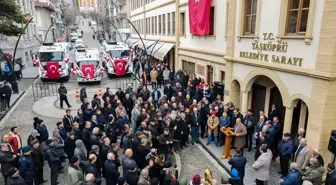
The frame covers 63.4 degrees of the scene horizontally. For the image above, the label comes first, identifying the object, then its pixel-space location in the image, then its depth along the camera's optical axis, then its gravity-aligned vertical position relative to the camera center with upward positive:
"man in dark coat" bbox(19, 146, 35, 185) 7.41 -3.59
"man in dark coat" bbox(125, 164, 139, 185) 6.76 -3.53
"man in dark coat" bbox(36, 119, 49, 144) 9.66 -3.42
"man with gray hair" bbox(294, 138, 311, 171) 7.67 -3.49
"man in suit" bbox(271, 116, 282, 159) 9.25 -3.64
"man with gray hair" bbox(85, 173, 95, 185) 6.02 -3.18
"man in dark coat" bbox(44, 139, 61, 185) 7.82 -3.57
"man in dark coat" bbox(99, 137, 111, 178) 7.86 -3.29
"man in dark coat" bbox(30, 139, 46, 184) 7.70 -3.49
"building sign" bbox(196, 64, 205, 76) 18.49 -2.64
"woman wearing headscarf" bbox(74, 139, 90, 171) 7.37 -3.29
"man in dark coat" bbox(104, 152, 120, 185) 7.01 -3.52
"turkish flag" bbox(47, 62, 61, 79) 23.92 -3.25
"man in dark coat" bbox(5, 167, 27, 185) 6.26 -3.31
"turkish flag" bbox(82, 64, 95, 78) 23.52 -3.21
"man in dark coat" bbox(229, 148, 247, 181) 7.41 -3.48
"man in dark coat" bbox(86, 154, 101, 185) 6.72 -3.31
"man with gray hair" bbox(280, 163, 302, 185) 6.49 -3.43
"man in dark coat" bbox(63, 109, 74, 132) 10.85 -3.50
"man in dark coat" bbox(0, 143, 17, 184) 7.37 -3.34
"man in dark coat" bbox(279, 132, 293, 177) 8.24 -3.62
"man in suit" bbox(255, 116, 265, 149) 9.72 -3.36
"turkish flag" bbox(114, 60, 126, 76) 26.10 -3.33
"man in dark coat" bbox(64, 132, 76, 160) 8.73 -3.58
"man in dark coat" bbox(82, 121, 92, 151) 8.95 -3.29
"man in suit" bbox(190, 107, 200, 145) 11.27 -3.80
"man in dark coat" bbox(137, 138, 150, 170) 8.04 -3.48
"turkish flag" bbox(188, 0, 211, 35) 16.53 +0.88
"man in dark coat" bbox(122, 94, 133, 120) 13.81 -3.55
